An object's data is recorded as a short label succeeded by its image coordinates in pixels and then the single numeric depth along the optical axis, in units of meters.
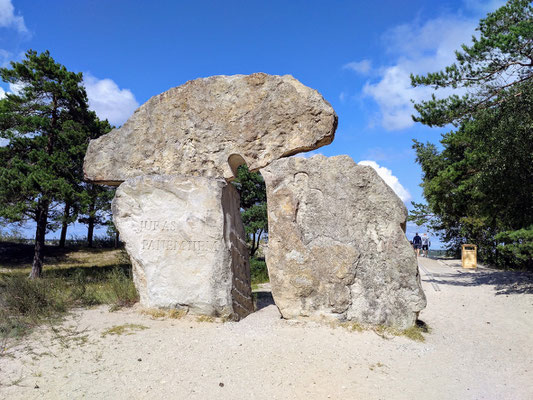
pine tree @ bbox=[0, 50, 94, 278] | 10.66
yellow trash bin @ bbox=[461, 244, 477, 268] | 14.27
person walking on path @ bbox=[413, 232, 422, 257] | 20.17
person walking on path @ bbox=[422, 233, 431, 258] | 20.52
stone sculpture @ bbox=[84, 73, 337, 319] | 5.89
